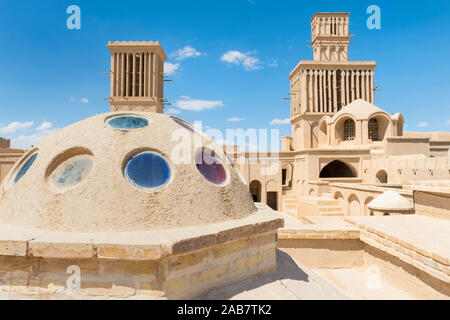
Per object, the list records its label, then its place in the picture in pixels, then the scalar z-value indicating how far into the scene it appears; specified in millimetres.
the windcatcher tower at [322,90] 32219
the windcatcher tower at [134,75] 33156
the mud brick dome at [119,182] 3219
